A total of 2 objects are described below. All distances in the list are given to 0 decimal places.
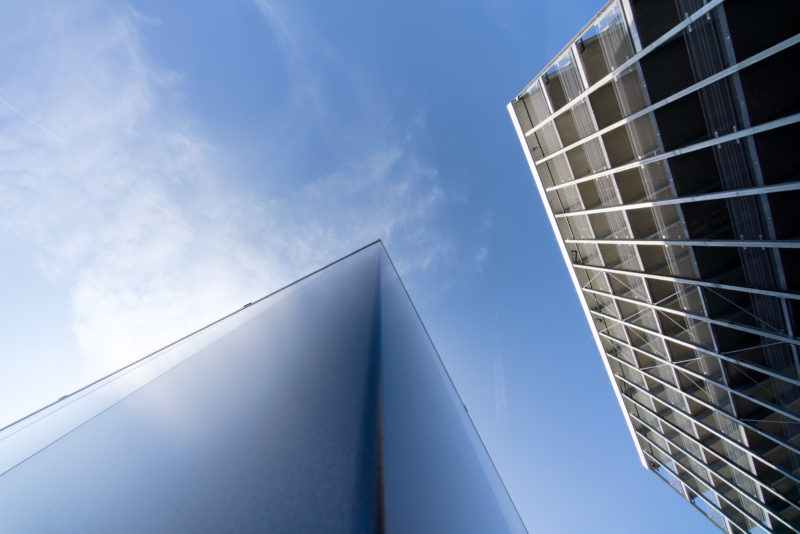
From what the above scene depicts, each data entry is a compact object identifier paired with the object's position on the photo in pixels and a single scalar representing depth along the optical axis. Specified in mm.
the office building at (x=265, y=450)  1196
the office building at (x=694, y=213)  9844
